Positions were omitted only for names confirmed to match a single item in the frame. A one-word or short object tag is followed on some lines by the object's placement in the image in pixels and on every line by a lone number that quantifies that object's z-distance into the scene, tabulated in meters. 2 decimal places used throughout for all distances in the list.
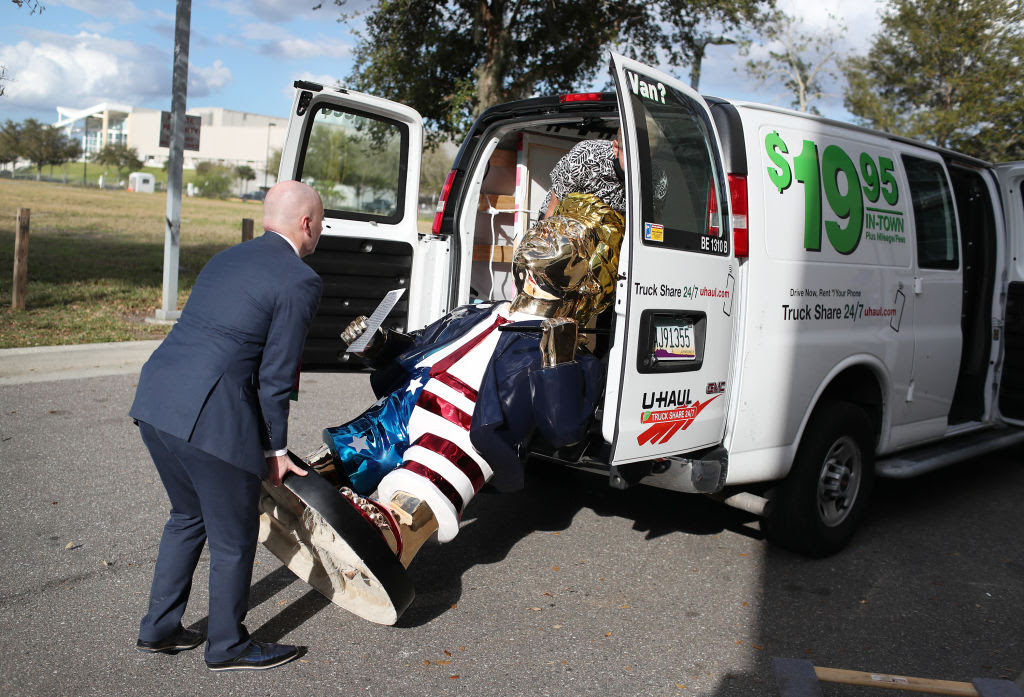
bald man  2.76
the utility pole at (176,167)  9.78
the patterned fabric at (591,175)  4.30
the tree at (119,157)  91.69
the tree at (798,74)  25.58
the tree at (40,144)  76.00
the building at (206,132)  128.75
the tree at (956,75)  17.47
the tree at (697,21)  13.12
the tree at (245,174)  90.06
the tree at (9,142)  75.53
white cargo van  3.49
